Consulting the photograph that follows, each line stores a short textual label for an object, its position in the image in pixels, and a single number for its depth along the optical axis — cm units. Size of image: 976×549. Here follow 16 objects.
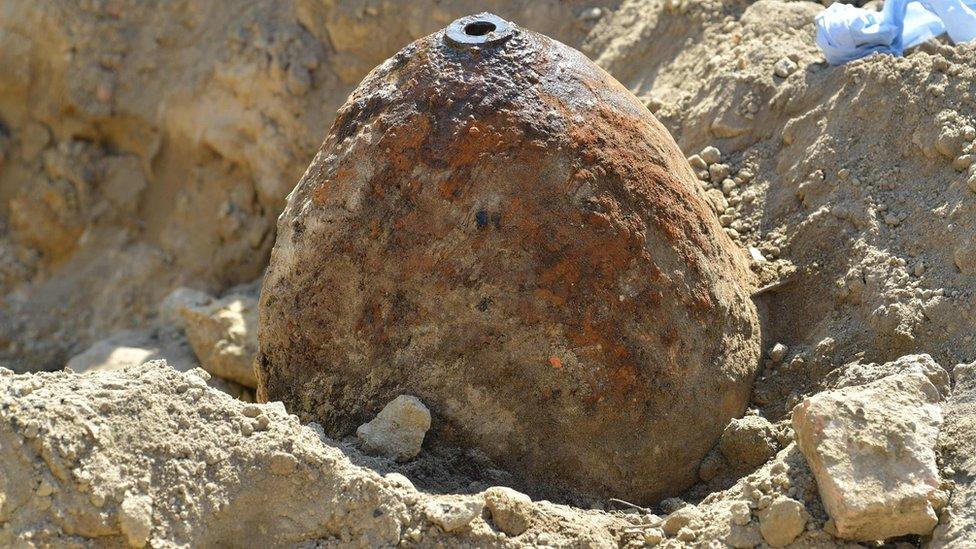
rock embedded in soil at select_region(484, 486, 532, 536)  284
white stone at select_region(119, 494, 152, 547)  260
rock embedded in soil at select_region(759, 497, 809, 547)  278
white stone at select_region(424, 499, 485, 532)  278
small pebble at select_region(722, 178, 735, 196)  417
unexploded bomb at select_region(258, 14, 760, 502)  312
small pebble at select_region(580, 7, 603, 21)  566
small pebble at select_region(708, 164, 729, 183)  424
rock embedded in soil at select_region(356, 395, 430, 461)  313
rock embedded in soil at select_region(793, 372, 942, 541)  272
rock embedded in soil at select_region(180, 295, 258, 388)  550
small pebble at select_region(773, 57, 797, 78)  442
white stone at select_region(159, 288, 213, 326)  595
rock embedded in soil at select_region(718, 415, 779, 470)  329
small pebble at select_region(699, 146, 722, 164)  430
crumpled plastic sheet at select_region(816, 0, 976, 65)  413
